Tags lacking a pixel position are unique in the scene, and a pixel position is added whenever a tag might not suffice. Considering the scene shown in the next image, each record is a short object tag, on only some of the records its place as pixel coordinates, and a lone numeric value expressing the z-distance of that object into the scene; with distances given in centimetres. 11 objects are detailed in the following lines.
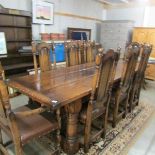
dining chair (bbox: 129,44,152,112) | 250
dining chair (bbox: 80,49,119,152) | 153
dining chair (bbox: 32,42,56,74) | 225
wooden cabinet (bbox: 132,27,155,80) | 505
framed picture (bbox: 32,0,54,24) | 420
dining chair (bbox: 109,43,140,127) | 206
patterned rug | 184
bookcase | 350
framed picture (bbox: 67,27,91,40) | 530
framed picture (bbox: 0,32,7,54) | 350
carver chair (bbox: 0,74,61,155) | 117
